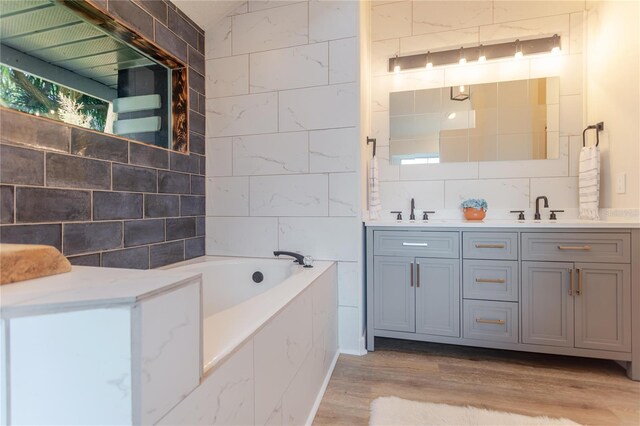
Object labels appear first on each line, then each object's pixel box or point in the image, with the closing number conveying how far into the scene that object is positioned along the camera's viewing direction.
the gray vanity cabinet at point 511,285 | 1.70
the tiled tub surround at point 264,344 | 0.73
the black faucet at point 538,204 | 2.23
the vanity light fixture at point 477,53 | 2.26
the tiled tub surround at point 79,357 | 0.49
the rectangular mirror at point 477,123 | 2.28
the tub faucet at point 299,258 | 1.87
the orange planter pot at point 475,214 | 2.23
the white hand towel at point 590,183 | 2.04
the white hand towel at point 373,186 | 2.31
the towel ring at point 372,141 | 2.34
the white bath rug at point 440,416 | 1.34
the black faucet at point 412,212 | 2.45
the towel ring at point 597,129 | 2.07
